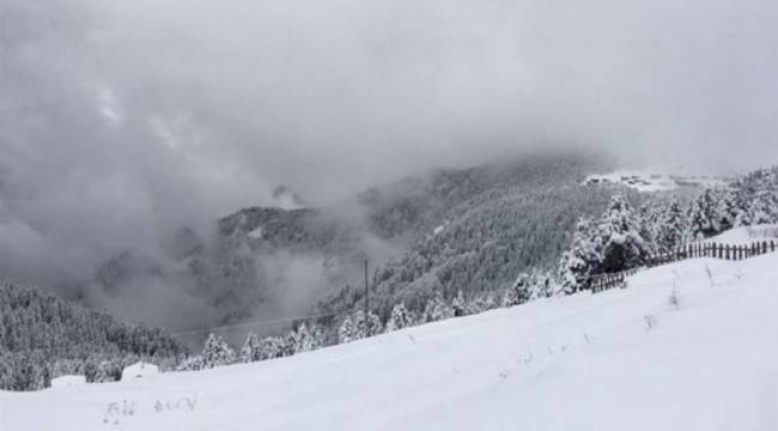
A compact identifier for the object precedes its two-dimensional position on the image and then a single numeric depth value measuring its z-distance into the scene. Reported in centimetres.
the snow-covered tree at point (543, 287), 7328
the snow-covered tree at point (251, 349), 10392
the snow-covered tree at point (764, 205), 7281
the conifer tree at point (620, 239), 4847
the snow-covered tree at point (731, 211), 7709
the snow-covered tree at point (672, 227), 8612
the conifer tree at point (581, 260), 5247
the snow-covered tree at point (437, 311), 10054
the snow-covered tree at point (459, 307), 10600
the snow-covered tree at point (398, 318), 9944
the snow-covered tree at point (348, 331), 9412
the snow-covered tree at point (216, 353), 10262
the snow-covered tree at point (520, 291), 8549
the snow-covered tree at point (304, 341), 9969
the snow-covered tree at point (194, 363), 10879
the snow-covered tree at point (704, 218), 8062
